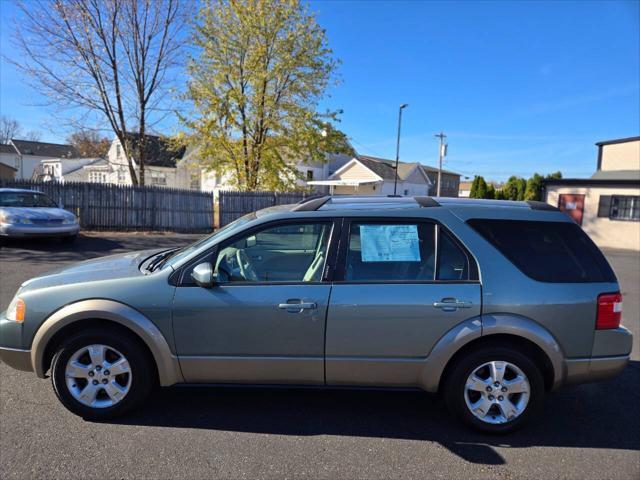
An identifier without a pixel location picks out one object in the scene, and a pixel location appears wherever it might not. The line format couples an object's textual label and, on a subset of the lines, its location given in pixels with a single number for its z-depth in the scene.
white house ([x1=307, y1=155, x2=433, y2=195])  40.59
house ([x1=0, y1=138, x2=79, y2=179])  60.03
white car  10.06
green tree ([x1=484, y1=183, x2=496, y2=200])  31.74
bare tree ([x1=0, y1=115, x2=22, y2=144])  67.19
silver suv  2.91
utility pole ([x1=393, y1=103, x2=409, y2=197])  36.34
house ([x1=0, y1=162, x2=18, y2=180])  44.78
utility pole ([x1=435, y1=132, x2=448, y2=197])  42.28
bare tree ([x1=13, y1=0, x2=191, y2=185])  16.52
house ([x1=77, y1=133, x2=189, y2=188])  36.41
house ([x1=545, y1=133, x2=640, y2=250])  18.58
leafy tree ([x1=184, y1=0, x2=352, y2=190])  18.56
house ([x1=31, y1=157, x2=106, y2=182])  48.28
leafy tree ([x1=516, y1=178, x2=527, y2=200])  36.72
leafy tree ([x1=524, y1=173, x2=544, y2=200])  33.53
